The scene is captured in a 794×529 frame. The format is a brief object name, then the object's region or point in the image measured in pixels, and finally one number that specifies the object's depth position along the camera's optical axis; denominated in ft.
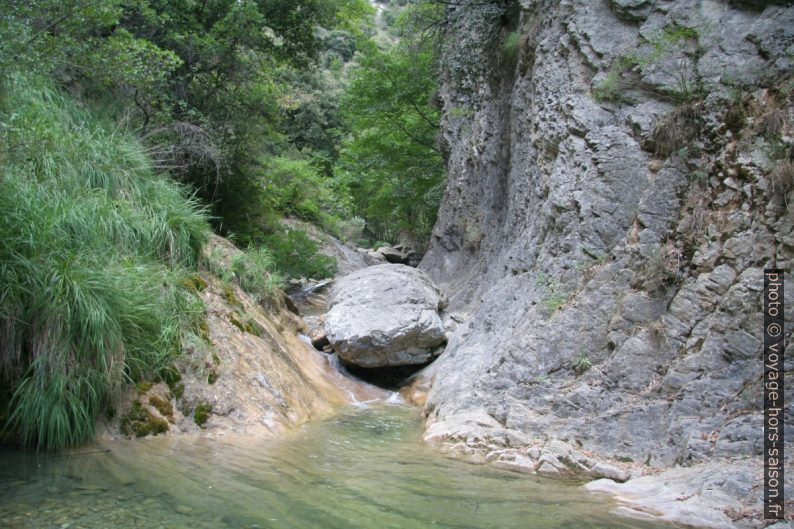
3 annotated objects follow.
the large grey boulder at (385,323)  31.40
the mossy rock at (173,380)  20.10
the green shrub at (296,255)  45.29
